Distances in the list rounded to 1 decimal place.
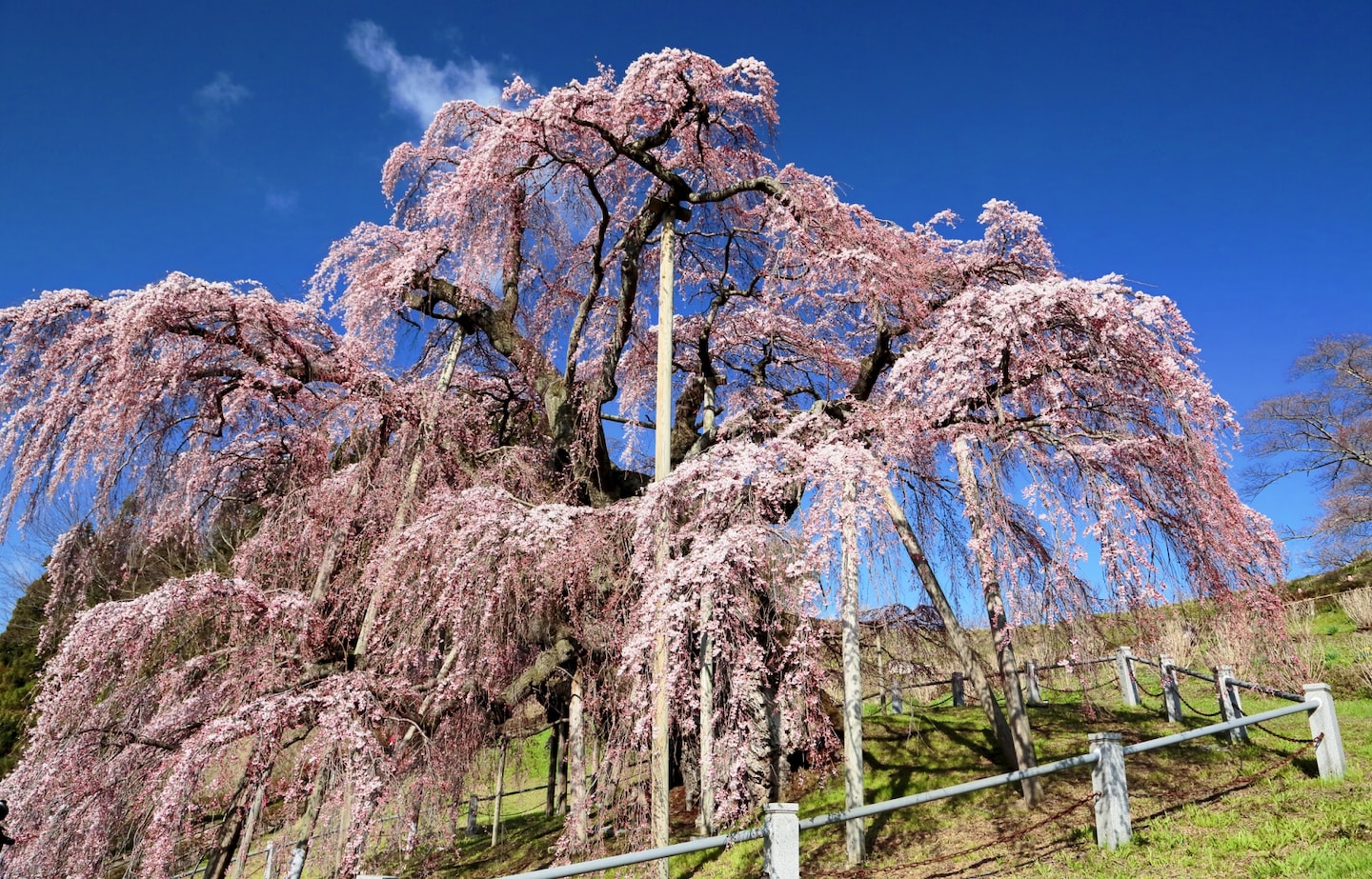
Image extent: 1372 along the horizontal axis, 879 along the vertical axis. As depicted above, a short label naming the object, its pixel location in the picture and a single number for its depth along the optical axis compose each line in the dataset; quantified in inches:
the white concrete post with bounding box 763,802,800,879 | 182.1
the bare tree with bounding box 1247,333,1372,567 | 729.6
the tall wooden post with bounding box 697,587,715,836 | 245.3
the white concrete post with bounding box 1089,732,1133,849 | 232.8
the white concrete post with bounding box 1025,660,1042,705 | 510.0
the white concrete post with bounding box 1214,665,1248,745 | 376.8
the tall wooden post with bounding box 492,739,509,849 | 484.1
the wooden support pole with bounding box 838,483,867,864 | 274.4
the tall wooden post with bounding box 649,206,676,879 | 246.7
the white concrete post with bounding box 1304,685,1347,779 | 272.5
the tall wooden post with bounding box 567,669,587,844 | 269.9
